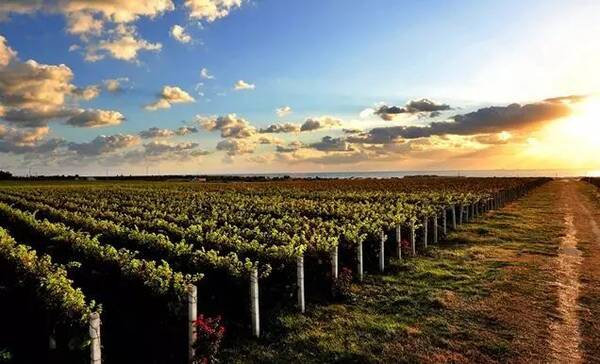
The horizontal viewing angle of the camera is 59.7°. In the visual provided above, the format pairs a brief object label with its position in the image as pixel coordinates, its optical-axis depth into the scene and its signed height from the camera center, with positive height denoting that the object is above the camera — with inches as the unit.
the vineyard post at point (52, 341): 366.6 -111.8
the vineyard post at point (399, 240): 722.2 -91.5
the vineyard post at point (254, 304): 404.8 -98.4
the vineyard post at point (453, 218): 1090.1 -95.2
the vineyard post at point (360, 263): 585.6 -99.6
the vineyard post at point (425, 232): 833.4 -94.2
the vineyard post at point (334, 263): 522.9 -87.6
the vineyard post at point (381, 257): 641.8 -101.7
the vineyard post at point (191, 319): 348.5 -95.0
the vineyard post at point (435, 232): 905.5 -102.9
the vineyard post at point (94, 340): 293.0 -89.6
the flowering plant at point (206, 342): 345.4 -109.0
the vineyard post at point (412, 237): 757.9 -92.8
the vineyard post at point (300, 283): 461.7 -94.4
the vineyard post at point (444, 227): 988.6 -102.8
